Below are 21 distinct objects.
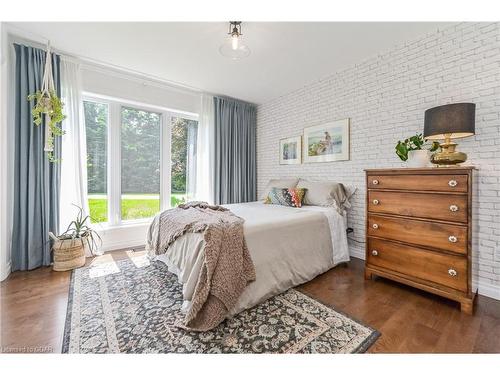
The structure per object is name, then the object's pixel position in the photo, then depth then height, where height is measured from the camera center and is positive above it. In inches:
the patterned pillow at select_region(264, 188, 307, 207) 115.2 -6.1
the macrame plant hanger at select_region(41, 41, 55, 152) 95.7 +41.8
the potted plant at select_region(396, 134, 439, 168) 78.2 +12.6
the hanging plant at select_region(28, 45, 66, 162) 93.7 +33.1
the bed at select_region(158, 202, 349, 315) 66.8 -22.9
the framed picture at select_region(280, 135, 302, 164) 142.1 +23.1
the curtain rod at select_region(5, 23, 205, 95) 91.0 +61.8
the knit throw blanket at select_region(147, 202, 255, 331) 58.7 -23.6
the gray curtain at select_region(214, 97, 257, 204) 155.6 +24.8
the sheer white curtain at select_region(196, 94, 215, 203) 151.8 +20.5
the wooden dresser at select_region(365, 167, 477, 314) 66.2 -14.6
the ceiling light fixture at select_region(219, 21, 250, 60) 83.1 +54.8
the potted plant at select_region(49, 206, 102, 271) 95.3 -26.6
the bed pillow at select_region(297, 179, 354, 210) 110.3 -4.9
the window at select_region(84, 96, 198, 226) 123.4 +15.8
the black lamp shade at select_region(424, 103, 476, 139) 68.8 +20.7
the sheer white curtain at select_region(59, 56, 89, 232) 106.5 +20.0
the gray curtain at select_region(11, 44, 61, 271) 94.3 +3.5
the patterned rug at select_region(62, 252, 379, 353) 52.4 -37.8
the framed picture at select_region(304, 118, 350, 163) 117.7 +24.4
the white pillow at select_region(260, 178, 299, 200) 133.7 +1.3
